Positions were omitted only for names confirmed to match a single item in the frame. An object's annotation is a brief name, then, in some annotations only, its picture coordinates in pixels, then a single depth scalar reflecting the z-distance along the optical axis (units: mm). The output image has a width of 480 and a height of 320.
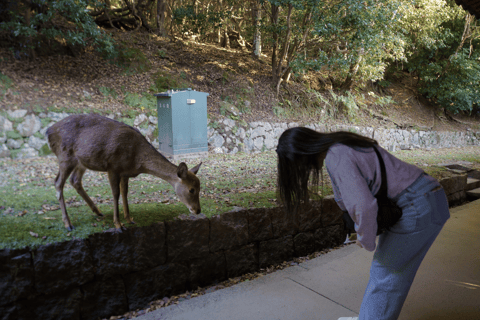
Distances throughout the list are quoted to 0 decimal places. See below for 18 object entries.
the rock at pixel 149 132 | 7594
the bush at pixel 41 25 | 7156
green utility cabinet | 6441
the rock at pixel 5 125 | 6102
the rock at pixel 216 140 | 8758
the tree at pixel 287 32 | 10398
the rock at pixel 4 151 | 5828
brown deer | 2689
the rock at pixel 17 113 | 6354
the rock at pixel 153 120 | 7836
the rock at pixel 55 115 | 6684
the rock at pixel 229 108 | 9797
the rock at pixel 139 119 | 7625
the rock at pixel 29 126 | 6211
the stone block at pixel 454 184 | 6152
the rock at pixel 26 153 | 5853
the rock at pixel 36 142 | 6160
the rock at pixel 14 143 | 5939
